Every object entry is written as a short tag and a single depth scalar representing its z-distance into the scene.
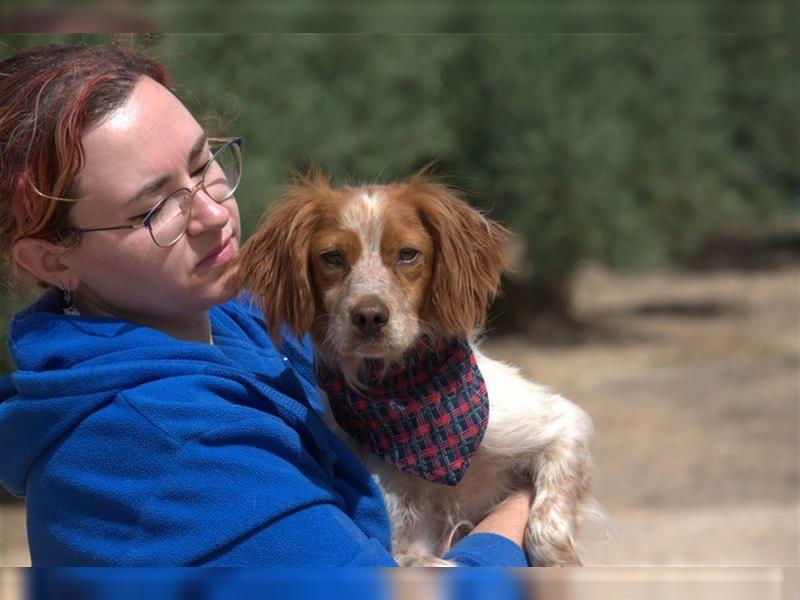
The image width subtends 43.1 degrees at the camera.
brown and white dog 2.62
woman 2.06
